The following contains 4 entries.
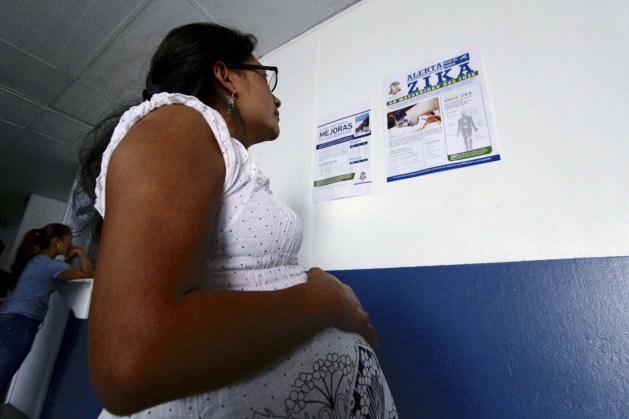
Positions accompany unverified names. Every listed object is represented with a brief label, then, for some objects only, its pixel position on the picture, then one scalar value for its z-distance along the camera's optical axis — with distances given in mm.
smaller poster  1115
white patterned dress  345
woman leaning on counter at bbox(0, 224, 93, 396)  1774
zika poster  898
